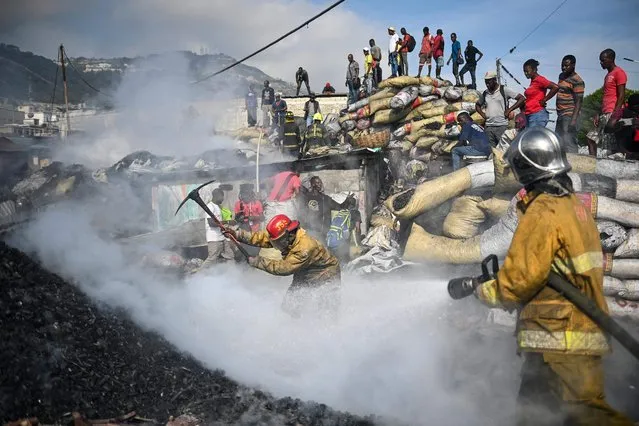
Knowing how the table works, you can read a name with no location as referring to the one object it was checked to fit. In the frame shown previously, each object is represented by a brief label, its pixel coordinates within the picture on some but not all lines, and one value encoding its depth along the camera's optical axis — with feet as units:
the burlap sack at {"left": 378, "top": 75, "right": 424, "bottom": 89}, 43.91
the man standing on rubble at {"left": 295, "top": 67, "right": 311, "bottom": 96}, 60.13
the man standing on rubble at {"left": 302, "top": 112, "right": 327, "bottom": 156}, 42.37
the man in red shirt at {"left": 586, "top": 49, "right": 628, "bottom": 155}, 23.65
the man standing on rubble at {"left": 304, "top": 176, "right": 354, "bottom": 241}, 30.14
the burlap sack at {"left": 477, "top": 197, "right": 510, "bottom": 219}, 21.80
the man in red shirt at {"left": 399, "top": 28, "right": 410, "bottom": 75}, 49.24
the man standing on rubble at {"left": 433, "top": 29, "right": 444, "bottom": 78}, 49.03
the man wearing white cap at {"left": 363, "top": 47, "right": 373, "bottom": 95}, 52.60
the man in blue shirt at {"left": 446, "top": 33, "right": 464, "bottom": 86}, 48.57
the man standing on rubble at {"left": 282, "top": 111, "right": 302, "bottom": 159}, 39.17
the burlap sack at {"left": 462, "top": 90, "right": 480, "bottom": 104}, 42.70
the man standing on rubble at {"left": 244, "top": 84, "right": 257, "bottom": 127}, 60.13
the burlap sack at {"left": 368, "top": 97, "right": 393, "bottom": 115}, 44.27
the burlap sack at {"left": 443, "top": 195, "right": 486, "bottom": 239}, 22.31
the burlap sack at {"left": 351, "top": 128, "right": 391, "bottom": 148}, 42.39
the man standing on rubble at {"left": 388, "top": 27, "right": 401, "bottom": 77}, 49.08
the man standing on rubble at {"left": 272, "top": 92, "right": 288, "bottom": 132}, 50.62
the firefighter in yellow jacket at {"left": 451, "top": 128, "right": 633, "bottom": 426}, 8.34
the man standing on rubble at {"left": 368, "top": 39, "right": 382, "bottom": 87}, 52.03
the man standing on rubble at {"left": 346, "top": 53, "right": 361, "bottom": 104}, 52.47
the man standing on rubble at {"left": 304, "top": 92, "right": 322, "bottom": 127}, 53.78
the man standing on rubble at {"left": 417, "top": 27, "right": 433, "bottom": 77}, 49.16
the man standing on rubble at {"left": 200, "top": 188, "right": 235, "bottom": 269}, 28.78
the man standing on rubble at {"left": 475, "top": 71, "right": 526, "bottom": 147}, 29.40
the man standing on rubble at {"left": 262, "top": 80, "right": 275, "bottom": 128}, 57.81
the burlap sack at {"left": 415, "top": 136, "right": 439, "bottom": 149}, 40.23
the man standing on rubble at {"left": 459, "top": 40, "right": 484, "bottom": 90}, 47.80
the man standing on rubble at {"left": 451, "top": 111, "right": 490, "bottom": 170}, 28.04
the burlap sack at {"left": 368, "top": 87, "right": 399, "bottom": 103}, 44.42
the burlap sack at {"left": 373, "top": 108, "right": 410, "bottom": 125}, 43.55
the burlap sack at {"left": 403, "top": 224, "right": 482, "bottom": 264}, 20.89
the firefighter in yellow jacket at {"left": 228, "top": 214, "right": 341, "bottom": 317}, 18.19
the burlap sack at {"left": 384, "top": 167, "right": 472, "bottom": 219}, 22.81
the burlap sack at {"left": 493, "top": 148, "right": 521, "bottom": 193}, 21.12
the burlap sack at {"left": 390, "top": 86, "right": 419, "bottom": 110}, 42.42
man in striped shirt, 24.81
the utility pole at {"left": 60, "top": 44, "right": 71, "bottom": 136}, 68.03
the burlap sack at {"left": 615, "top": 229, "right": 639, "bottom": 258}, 19.11
